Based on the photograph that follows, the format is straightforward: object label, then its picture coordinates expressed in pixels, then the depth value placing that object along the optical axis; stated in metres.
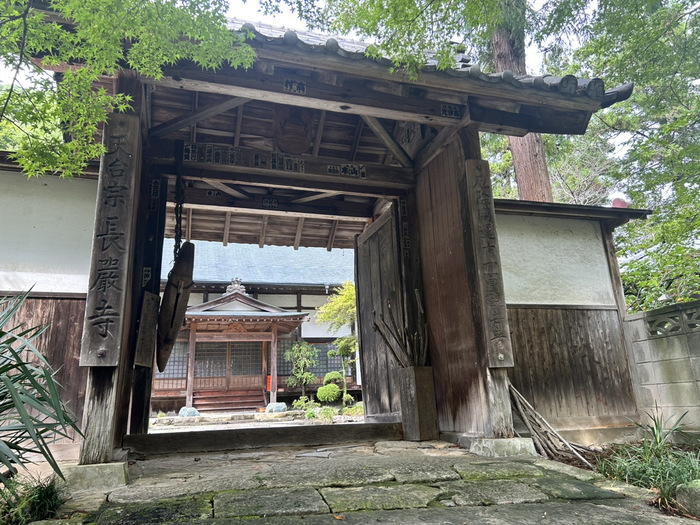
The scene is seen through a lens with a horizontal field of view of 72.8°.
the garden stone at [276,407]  14.87
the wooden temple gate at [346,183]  3.81
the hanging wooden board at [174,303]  4.82
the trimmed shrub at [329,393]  15.37
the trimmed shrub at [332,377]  16.12
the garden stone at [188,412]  14.30
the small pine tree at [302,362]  16.42
